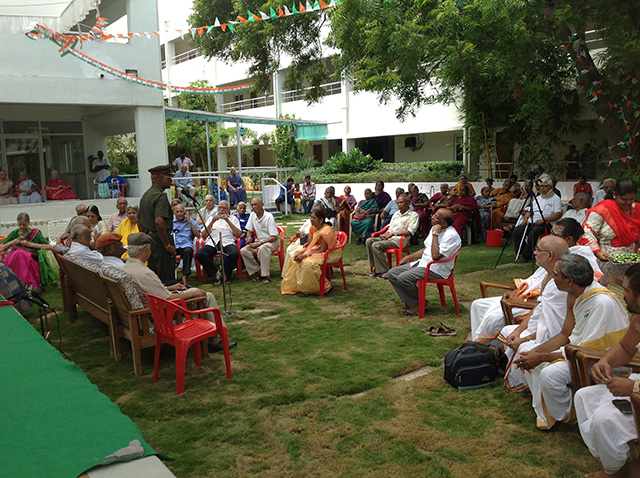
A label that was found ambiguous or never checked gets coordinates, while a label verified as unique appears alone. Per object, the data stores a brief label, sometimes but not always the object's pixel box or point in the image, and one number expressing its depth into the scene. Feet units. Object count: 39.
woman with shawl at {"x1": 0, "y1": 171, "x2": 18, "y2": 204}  38.60
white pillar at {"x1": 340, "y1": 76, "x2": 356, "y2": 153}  77.12
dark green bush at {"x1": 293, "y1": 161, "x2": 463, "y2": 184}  57.77
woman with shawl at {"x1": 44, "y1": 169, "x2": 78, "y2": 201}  41.06
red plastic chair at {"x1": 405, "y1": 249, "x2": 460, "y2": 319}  20.34
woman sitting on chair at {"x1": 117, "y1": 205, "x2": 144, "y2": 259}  26.81
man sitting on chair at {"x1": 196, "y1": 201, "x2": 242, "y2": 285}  28.30
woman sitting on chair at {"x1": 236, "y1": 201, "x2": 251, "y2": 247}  29.78
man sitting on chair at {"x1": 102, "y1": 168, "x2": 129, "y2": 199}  41.91
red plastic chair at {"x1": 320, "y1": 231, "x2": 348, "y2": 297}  24.67
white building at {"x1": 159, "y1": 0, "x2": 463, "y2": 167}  67.41
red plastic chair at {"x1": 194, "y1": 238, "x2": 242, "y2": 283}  29.09
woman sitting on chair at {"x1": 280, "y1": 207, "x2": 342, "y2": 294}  24.66
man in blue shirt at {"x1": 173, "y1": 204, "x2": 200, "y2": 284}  28.73
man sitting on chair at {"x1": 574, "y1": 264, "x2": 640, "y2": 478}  8.98
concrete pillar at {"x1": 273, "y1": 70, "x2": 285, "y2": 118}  88.43
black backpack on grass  13.91
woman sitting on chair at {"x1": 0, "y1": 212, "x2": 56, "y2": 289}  25.67
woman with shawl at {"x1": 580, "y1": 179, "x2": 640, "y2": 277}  19.93
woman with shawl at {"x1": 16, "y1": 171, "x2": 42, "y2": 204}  39.42
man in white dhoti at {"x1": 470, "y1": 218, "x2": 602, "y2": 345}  14.63
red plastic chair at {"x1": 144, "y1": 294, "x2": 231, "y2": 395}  14.30
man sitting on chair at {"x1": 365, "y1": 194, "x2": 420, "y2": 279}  27.58
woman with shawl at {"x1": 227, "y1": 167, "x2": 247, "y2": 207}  49.78
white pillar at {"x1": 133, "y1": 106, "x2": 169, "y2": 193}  41.57
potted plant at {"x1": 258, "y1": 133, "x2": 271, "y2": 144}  89.30
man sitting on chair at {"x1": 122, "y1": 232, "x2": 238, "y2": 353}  15.39
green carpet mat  6.60
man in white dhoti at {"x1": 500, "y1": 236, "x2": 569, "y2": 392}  11.94
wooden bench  15.23
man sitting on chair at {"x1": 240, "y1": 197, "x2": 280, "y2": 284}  28.19
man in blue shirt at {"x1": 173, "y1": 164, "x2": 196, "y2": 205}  45.84
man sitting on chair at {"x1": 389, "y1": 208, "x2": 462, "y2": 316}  20.24
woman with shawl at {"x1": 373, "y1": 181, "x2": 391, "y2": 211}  38.40
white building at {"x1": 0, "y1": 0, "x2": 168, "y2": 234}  36.70
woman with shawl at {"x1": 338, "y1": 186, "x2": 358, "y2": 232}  40.40
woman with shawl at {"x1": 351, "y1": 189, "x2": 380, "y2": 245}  37.91
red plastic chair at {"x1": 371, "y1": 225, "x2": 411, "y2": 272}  26.91
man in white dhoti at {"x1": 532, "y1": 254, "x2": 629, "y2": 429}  10.71
